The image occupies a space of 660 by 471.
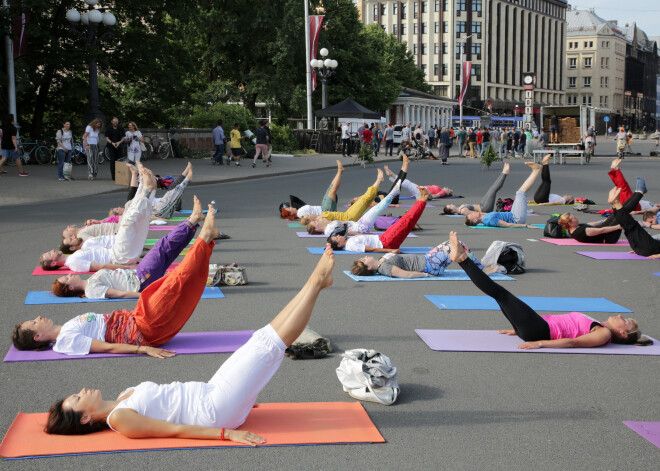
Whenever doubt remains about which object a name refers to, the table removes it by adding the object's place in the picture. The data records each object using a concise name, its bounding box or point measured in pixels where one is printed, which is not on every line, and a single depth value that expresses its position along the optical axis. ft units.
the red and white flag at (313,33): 121.08
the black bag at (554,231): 41.02
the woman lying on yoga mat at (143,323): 18.79
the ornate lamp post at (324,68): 121.39
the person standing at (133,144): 69.62
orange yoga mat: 13.61
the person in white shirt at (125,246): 27.43
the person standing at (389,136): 135.54
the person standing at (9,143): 71.31
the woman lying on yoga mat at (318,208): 42.92
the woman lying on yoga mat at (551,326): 19.13
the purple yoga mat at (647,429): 14.26
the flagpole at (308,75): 121.70
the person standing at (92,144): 70.64
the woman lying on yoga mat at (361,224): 38.70
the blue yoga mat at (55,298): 25.50
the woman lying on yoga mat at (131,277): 24.03
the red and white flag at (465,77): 200.32
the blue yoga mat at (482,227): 45.96
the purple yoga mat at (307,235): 41.86
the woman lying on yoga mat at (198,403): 13.75
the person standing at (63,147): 69.10
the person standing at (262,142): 95.91
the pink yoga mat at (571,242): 39.29
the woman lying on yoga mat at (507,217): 45.21
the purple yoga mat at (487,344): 19.90
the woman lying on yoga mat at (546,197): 56.82
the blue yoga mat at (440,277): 29.99
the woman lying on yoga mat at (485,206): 49.01
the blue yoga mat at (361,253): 36.35
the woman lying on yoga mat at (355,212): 40.88
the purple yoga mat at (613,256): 35.17
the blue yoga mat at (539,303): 25.11
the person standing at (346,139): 124.57
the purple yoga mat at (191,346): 19.29
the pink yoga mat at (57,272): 30.71
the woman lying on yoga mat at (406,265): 30.12
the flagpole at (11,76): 79.83
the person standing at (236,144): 93.76
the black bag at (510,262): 31.60
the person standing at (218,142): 94.12
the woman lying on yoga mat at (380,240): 34.47
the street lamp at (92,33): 77.83
